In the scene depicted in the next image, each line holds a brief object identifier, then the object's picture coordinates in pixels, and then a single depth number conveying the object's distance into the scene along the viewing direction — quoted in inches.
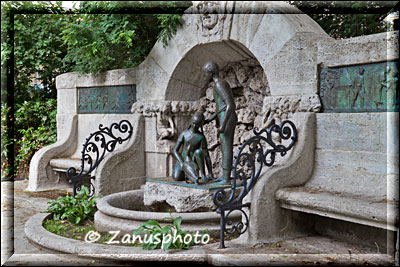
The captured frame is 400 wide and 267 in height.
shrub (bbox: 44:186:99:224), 215.5
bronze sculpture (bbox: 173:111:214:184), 197.3
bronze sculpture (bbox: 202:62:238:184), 191.6
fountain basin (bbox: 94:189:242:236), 177.6
